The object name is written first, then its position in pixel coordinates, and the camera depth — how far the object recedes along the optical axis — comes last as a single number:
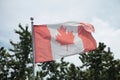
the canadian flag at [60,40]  14.59
